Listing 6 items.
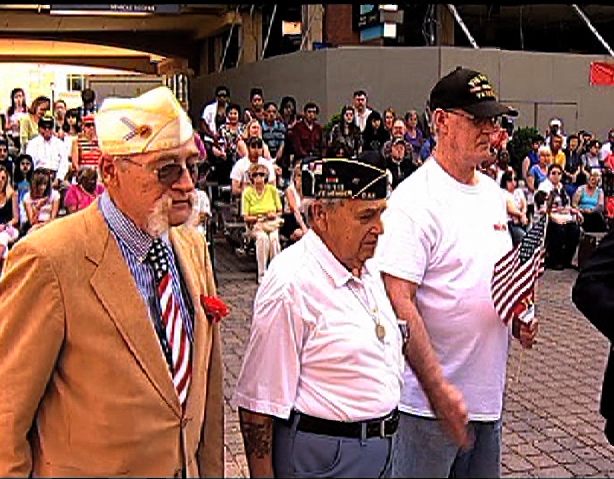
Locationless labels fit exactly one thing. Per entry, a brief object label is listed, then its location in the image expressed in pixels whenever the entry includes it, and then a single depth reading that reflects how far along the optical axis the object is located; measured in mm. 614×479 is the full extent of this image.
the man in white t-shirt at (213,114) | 15964
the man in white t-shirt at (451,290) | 3199
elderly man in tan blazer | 2436
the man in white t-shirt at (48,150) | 13891
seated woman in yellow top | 12352
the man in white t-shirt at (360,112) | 15875
